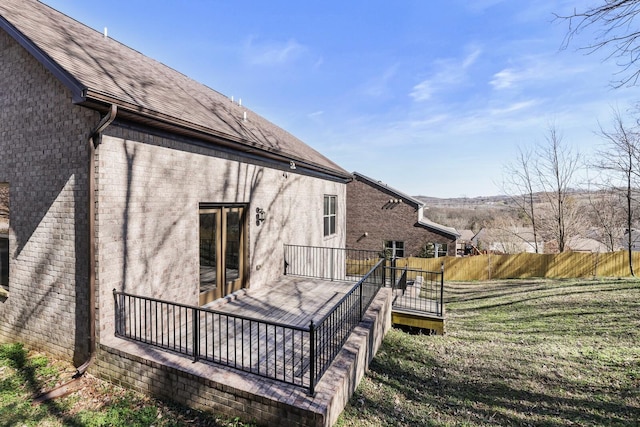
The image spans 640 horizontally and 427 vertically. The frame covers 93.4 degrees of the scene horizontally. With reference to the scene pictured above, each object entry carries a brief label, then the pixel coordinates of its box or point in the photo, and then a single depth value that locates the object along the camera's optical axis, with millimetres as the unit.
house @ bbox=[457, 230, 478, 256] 27016
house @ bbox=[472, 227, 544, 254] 30141
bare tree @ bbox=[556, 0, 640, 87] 4516
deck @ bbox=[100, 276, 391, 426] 3457
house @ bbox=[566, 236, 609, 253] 29067
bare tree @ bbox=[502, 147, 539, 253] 23155
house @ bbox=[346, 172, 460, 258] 18609
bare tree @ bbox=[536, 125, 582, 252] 20409
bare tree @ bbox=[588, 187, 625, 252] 21797
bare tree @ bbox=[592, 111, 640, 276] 14797
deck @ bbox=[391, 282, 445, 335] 7895
